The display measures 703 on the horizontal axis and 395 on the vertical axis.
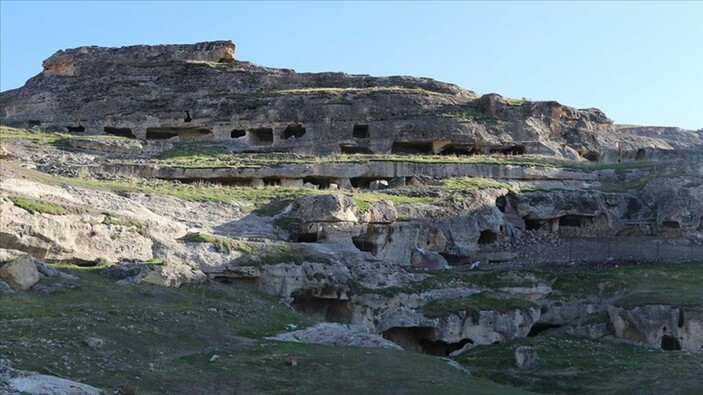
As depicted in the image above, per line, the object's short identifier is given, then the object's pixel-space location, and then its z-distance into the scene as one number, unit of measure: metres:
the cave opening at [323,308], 29.42
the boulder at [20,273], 20.84
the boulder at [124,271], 23.70
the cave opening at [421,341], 29.83
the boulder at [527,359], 24.91
